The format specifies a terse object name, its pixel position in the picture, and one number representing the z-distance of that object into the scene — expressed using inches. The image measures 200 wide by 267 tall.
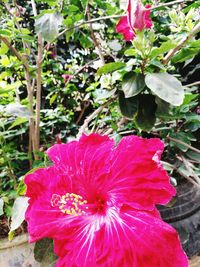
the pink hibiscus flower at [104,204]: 15.6
